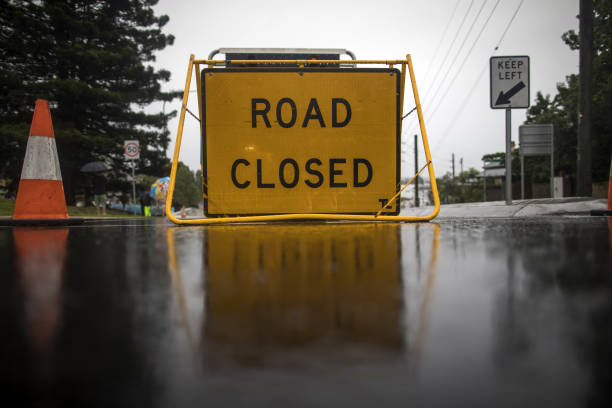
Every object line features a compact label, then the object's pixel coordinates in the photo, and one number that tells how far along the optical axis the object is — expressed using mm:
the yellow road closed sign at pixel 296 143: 3455
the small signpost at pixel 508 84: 6336
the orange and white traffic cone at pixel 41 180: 4141
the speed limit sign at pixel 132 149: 13578
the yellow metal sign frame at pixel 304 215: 3281
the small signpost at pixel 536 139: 8742
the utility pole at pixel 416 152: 38706
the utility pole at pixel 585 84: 8305
